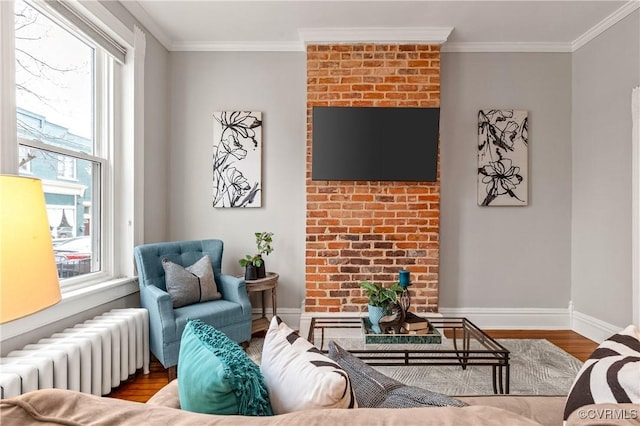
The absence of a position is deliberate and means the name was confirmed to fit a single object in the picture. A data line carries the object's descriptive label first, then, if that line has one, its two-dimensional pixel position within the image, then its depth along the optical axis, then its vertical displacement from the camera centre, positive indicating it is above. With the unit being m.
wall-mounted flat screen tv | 3.32 +0.60
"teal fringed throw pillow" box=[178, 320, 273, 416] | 0.74 -0.36
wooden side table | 3.18 -0.68
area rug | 2.36 -1.14
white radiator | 1.63 -0.76
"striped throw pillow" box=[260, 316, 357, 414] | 0.71 -0.35
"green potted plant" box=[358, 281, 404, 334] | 2.30 -0.58
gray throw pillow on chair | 2.73 -0.56
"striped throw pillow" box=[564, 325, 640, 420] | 0.70 -0.33
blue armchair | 2.47 -0.69
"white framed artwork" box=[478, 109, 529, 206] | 3.56 +0.53
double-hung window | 2.13 +0.57
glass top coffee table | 1.89 -0.76
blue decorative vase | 2.30 -0.65
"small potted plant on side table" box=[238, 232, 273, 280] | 3.26 -0.46
